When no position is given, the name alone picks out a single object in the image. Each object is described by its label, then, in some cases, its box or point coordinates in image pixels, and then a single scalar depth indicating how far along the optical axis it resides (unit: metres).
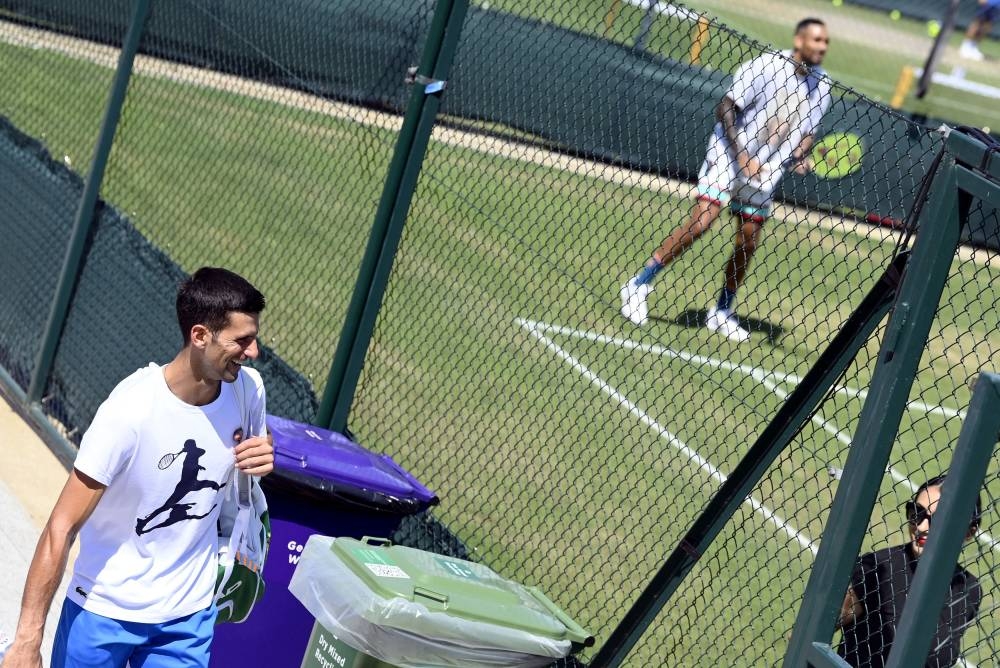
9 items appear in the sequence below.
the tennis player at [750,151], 10.45
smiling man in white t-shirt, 7.72
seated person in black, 8.18
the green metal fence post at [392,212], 10.95
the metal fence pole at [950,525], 5.75
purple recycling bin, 9.62
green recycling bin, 8.05
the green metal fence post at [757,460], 7.12
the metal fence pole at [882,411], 6.50
